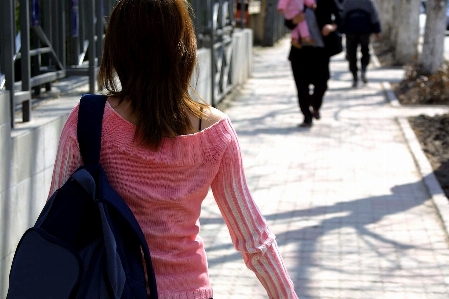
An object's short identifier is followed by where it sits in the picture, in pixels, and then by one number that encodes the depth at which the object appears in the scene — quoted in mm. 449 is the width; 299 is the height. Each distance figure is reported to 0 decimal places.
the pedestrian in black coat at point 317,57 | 11023
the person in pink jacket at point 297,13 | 10828
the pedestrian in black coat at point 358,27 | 15734
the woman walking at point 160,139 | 2176
